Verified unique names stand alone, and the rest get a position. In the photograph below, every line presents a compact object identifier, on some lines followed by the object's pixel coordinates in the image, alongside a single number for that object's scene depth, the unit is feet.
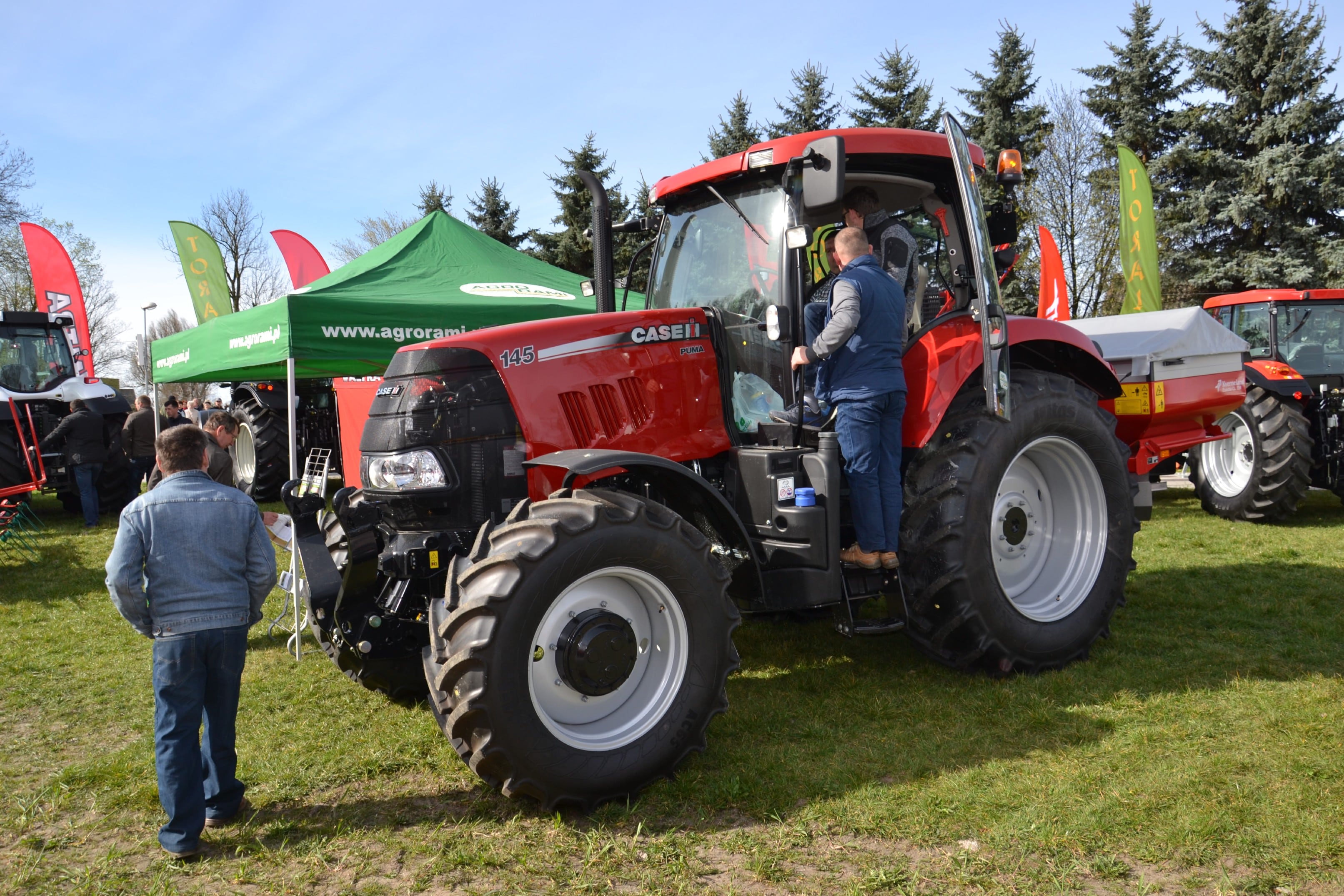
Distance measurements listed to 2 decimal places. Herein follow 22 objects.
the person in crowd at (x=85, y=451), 36.29
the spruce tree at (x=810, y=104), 83.97
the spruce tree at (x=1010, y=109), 80.53
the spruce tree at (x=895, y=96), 81.61
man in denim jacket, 9.98
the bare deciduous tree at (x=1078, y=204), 79.10
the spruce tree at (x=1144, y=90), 76.74
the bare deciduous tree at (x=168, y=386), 144.05
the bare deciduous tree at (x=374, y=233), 123.54
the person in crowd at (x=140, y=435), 39.11
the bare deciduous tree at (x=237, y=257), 142.00
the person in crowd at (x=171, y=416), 51.80
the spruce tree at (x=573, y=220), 79.71
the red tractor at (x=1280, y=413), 28.40
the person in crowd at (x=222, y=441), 18.25
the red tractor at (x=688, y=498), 10.41
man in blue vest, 13.02
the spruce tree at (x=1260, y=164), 67.77
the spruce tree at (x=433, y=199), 94.89
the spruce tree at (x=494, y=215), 90.48
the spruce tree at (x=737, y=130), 85.76
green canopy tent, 25.48
